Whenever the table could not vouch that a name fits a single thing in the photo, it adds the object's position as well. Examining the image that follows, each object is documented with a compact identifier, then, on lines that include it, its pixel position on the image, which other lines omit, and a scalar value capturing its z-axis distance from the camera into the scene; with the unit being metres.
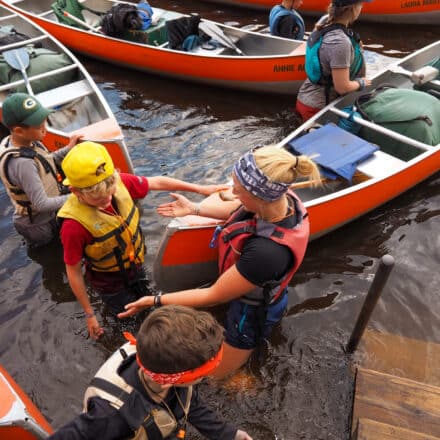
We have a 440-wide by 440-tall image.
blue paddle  6.07
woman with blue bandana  2.27
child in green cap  3.28
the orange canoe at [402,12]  8.74
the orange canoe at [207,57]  6.63
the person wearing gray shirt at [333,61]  4.52
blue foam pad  4.40
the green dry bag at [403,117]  4.79
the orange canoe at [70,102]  4.73
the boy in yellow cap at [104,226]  2.50
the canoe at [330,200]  3.52
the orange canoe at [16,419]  2.32
